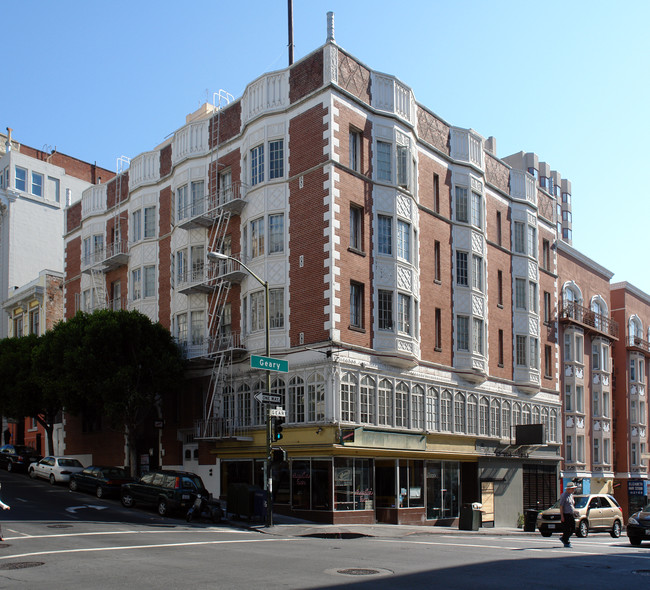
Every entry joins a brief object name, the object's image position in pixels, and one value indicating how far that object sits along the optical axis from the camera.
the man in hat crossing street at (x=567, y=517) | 21.52
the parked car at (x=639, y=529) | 23.80
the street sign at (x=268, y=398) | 26.01
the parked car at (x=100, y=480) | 32.16
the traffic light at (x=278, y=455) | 25.41
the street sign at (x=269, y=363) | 25.56
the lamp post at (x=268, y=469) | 26.06
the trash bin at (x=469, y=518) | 32.19
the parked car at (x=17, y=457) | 42.84
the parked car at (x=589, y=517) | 28.89
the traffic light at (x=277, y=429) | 26.18
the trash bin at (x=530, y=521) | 34.47
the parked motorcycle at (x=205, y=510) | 26.98
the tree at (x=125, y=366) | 35.03
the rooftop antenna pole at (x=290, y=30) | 39.27
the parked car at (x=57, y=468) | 36.31
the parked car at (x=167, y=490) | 27.77
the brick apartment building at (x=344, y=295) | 31.16
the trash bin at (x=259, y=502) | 27.62
